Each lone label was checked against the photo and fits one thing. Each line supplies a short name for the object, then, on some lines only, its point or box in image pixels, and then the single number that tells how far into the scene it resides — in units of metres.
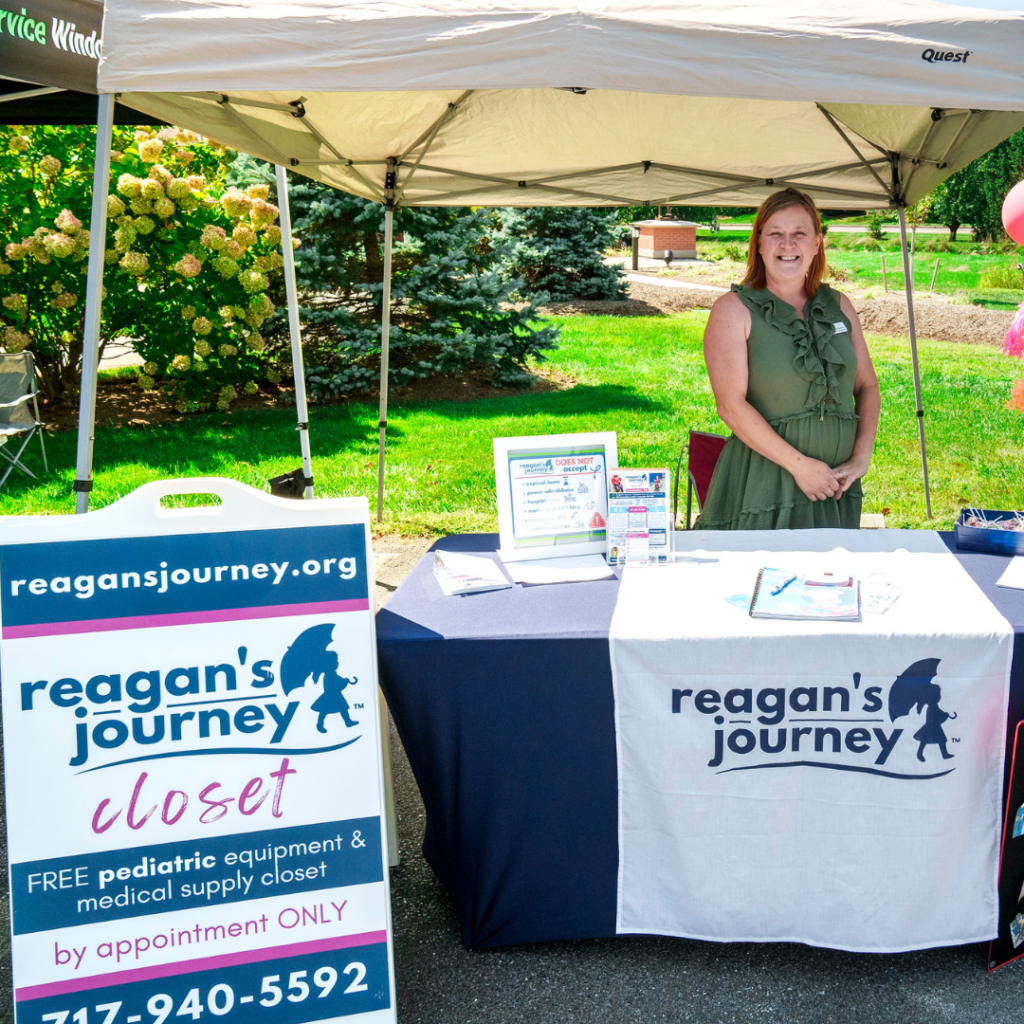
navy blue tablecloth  2.04
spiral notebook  2.09
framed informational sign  2.47
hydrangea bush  7.36
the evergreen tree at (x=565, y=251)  13.84
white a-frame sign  1.80
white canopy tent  2.30
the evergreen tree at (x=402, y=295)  8.72
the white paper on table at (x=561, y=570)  2.41
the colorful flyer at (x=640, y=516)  2.46
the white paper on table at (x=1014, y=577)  2.28
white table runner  2.01
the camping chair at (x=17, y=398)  6.10
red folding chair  4.06
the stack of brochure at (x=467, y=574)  2.34
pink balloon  4.23
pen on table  2.24
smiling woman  3.03
